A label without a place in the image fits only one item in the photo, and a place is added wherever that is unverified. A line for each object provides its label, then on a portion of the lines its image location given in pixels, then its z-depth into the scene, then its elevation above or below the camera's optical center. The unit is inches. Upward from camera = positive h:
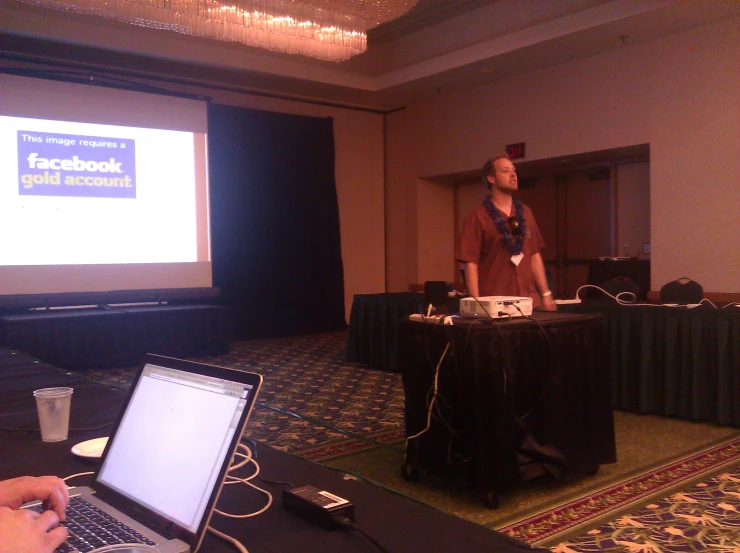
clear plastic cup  54.3 -13.2
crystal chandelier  152.9 +59.5
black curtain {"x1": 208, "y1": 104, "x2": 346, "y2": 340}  288.5 +15.9
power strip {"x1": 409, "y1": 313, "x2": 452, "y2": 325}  95.0 -9.9
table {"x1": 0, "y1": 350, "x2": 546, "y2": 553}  32.8 -14.8
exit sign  276.1 +44.1
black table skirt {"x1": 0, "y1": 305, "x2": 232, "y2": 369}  207.8 -26.1
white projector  94.2 -8.1
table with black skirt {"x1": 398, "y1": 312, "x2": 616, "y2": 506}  91.2 -21.4
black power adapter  34.6 -13.8
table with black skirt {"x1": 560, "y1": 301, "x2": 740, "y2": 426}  135.6 -24.5
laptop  31.9 -10.9
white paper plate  48.1 -14.5
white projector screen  233.5 +26.2
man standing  116.2 +2.1
